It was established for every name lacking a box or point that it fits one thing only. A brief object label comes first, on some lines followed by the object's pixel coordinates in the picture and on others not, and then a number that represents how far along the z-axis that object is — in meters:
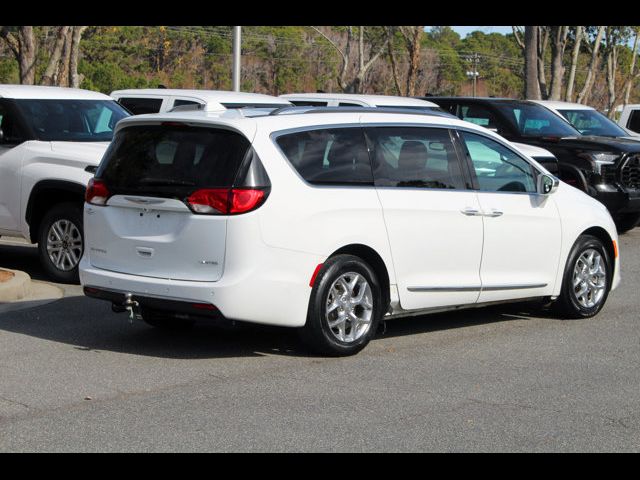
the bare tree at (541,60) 39.53
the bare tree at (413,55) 34.16
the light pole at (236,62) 21.89
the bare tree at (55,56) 24.42
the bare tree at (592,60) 47.16
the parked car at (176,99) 14.36
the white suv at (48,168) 11.36
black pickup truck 16.03
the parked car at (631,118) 23.36
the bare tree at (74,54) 27.25
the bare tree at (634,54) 56.94
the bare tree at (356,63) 37.19
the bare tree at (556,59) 37.03
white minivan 7.70
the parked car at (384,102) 15.60
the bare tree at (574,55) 43.83
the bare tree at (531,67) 31.16
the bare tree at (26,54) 24.52
